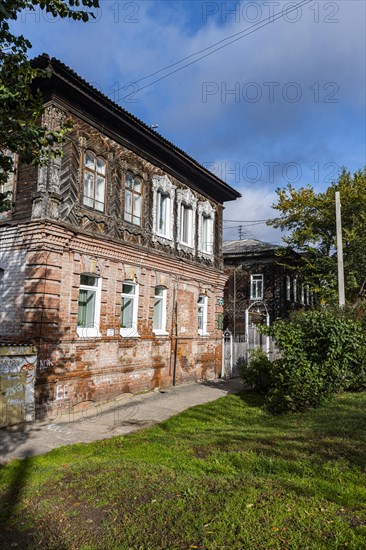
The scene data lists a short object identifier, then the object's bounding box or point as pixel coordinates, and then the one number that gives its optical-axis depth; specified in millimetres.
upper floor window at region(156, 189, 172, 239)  15203
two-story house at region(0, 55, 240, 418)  10406
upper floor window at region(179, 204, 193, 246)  16688
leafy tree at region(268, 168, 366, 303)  24609
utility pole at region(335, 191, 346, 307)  16516
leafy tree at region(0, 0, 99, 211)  5664
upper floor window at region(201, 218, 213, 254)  18188
